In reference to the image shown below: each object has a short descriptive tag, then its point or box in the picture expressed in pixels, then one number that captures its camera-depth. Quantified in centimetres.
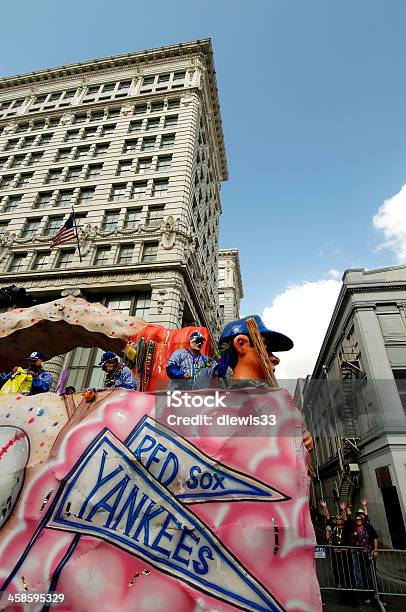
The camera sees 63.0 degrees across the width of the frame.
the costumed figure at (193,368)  397
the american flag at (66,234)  1772
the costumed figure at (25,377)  532
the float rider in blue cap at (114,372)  458
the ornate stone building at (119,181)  1905
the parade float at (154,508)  240
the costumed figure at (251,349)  348
